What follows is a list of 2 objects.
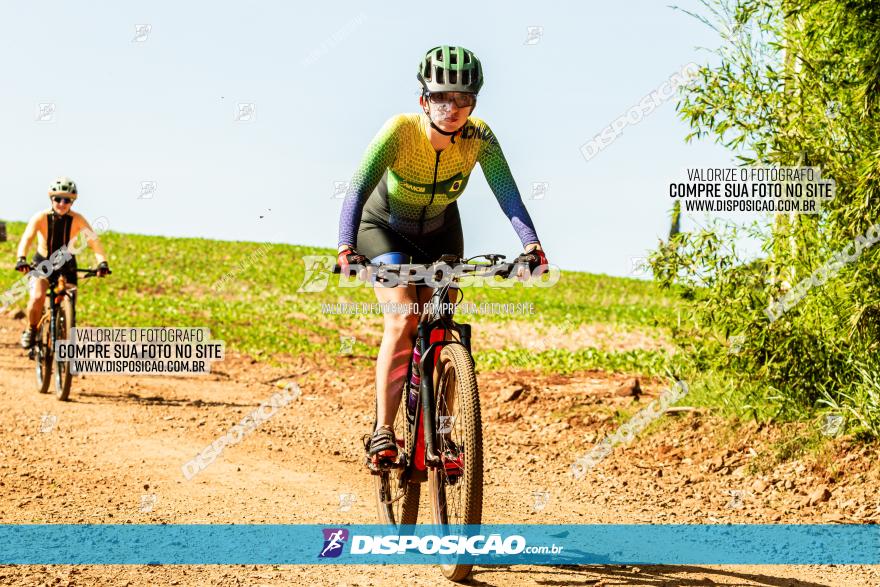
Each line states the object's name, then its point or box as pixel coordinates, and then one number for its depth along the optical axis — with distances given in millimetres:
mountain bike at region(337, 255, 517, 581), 11258
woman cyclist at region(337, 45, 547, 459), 11852
